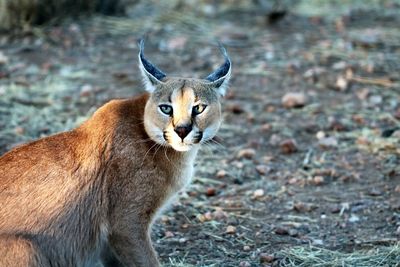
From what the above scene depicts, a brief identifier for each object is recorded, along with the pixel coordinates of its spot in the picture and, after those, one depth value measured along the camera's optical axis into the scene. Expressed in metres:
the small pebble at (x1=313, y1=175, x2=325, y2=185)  14.93
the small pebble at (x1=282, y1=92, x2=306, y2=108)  18.53
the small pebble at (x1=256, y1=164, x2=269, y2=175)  15.36
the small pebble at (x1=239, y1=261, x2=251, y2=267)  11.74
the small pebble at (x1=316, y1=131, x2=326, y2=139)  16.93
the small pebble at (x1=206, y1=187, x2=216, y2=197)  14.42
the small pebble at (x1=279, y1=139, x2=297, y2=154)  16.27
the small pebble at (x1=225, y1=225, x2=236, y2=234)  12.95
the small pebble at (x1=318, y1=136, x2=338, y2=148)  16.50
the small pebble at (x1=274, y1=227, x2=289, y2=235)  12.95
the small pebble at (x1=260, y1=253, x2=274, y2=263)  11.90
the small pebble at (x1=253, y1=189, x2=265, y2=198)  14.36
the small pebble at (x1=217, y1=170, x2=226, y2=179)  15.15
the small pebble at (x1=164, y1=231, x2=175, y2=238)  12.80
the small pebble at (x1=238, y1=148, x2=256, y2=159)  16.00
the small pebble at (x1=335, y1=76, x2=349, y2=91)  19.62
